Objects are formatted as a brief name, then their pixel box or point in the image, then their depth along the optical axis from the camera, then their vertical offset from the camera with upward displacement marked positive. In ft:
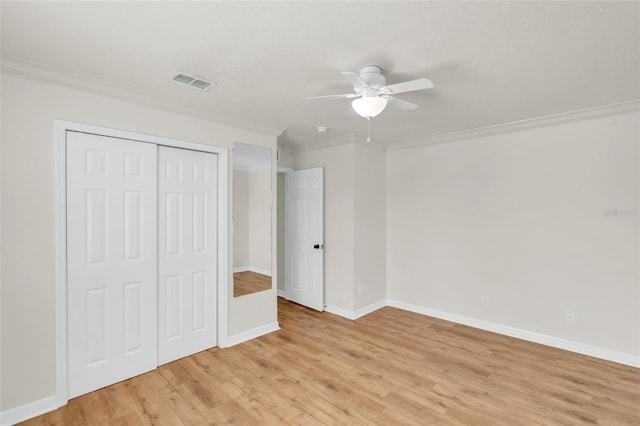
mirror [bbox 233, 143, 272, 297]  11.36 -0.24
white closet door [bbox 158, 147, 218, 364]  9.74 -1.32
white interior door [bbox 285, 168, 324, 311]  14.83 -1.29
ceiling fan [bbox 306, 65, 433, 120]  6.65 +2.77
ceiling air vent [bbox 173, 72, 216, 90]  7.63 +3.44
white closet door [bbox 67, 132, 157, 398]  8.04 -1.31
